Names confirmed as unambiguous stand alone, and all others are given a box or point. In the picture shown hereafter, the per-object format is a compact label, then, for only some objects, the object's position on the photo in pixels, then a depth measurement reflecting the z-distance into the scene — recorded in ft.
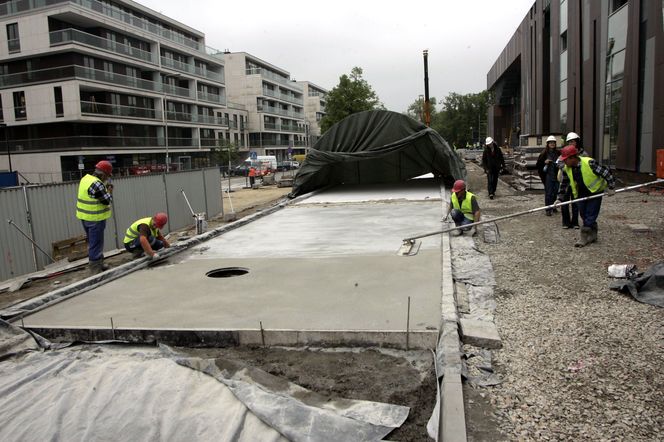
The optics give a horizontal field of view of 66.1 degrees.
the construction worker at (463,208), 27.66
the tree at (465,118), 301.84
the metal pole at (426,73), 84.88
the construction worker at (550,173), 35.17
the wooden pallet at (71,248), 31.91
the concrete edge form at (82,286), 17.48
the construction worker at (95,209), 25.25
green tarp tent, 47.21
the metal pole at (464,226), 23.75
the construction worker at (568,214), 29.09
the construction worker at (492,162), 46.70
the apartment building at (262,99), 225.15
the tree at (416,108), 366.39
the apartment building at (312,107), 325.21
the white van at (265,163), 133.39
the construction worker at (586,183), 25.00
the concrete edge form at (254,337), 13.67
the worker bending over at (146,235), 25.55
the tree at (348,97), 146.72
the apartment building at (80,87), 115.24
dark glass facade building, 49.07
